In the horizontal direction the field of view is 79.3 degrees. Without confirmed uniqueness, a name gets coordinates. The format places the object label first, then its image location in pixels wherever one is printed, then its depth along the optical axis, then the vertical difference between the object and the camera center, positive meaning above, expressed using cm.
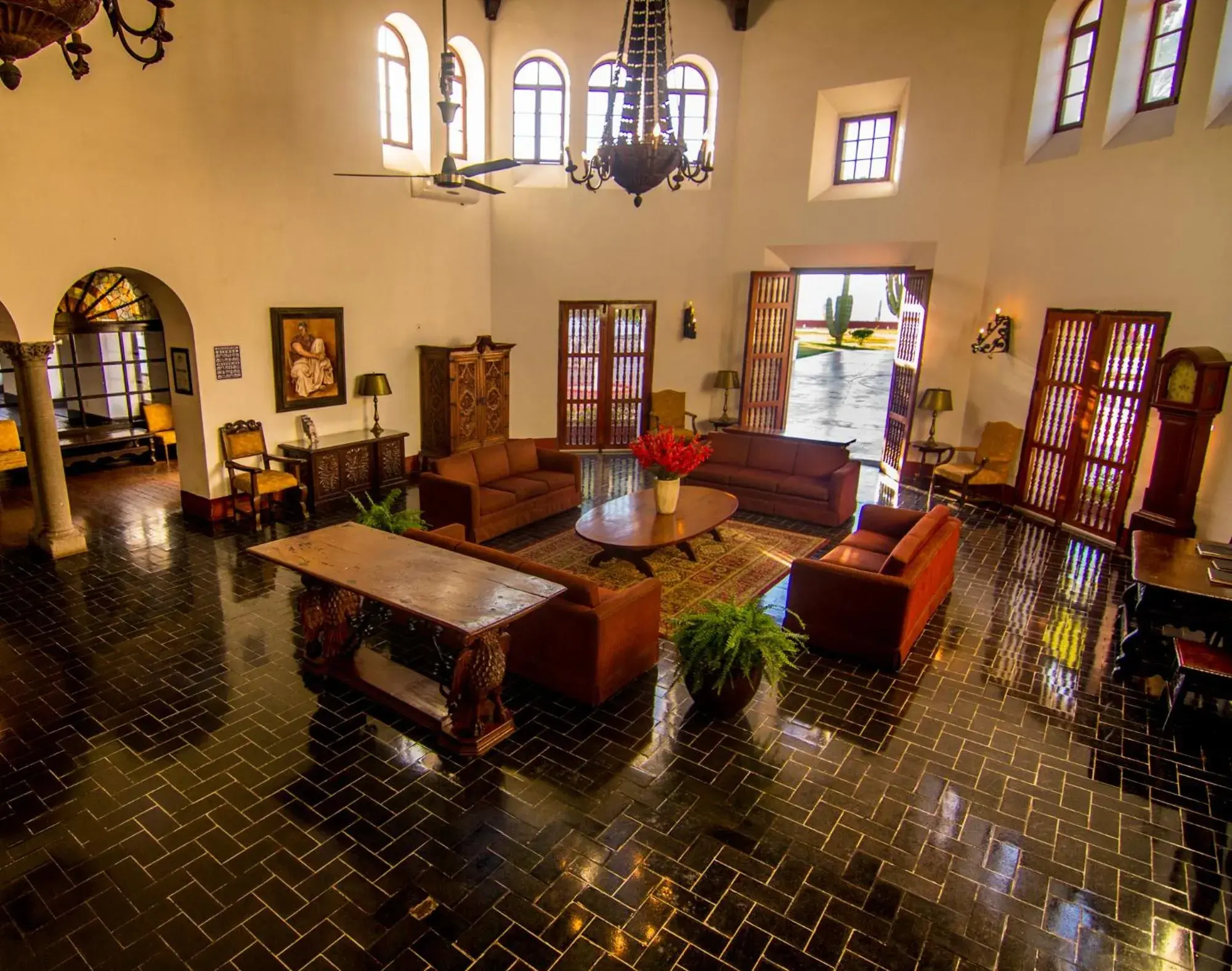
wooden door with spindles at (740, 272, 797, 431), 1280 -48
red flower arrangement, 797 -143
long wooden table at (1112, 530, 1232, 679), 543 -193
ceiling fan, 600 +121
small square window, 1185 +280
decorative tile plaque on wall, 885 -71
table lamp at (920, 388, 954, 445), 1117 -104
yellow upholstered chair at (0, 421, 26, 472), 1027 -213
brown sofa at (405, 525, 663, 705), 521 -228
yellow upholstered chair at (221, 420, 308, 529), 889 -200
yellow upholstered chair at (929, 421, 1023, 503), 1057 -184
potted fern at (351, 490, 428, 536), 679 -190
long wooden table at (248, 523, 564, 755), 464 -178
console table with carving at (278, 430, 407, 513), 959 -209
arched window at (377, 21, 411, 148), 1037 +309
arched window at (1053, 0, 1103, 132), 970 +348
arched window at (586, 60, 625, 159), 1211 +345
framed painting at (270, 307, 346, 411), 948 -68
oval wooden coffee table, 746 -214
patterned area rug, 747 -263
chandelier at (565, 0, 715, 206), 580 +162
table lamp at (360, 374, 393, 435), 1028 -104
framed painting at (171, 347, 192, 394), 873 -82
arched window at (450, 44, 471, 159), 1146 +289
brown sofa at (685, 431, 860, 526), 980 -205
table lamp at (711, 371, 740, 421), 1302 -100
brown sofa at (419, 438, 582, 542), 851 -212
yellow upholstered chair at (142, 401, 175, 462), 1183 -190
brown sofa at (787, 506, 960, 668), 589 -217
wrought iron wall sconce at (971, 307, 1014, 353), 1071 -6
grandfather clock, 770 -95
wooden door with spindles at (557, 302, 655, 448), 1294 -97
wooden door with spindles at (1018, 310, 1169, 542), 883 -102
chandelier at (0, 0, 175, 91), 279 +103
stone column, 743 -165
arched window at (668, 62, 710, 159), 1241 +364
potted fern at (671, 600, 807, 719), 504 -221
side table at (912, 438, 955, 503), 1113 -187
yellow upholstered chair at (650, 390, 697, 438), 1316 -154
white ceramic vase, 813 -189
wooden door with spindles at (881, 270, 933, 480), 1180 -68
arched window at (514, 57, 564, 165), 1205 +322
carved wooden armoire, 1114 -126
